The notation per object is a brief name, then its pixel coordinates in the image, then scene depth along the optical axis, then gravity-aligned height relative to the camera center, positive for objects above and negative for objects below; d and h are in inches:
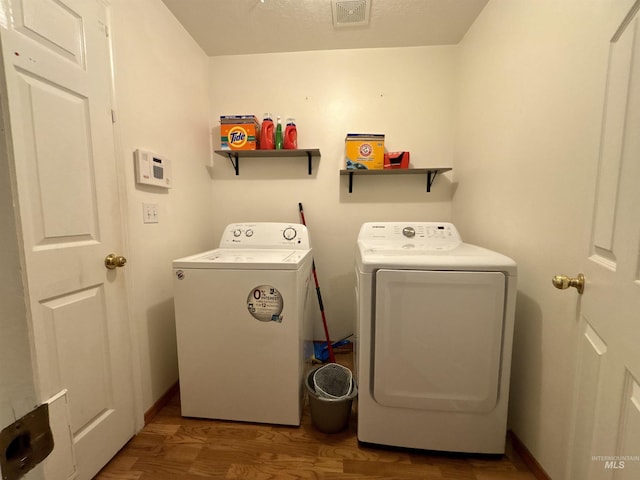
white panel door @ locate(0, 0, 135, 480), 35.3 +0.7
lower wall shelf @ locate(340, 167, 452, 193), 76.5 +12.9
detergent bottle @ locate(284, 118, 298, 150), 78.6 +23.4
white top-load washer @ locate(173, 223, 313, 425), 54.3 -25.0
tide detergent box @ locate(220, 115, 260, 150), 78.4 +24.3
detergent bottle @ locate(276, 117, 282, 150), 78.8 +22.6
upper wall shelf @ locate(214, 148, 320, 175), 78.2 +18.6
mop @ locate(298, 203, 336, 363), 76.9 -26.0
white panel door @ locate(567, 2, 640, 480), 24.0 -7.9
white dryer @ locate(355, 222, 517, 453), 45.5 -23.2
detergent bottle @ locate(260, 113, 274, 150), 78.6 +23.7
